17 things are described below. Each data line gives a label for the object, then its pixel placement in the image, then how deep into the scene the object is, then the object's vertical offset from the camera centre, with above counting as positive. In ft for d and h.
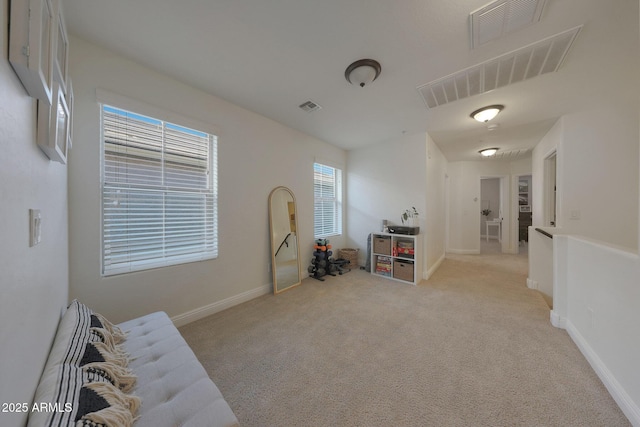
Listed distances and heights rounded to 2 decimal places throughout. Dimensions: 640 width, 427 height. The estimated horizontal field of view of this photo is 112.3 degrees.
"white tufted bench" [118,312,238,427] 2.87 -2.74
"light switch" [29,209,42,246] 2.54 -0.17
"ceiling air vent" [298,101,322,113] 8.70 +4.44
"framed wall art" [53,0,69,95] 3.19 +2.87
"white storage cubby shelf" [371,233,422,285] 11.41 -2.49
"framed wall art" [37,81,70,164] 2.83 +1.23
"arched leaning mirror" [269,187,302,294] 10.29 -1.37
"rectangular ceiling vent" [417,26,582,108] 5.54 +4.32
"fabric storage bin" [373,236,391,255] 12.45 -1.89
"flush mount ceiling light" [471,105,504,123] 8.71 +4.17
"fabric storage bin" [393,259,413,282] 11.43 -3.12
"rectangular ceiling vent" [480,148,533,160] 15.03 +4.42
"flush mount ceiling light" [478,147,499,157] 14.53 +4.24
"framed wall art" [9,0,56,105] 1.97 +1.63
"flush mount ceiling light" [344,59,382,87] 6.23 +4.24
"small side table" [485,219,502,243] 23.82 -1.15
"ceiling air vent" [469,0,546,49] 4.48 +4.35
